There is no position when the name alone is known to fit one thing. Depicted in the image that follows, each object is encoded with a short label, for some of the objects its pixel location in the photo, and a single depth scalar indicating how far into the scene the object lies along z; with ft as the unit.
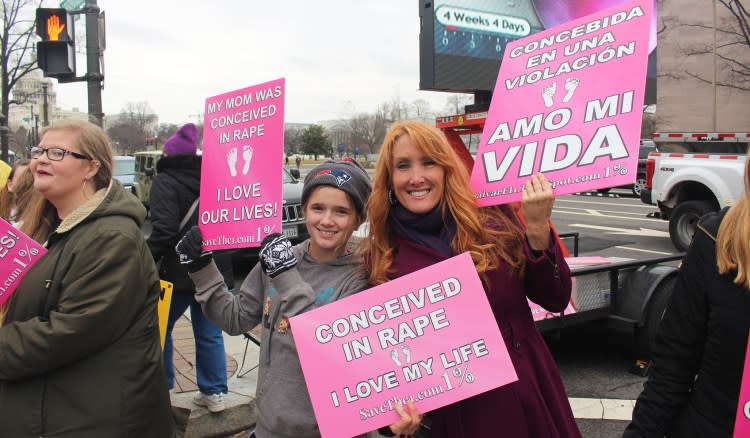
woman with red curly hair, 5.97
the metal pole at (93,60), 21.07
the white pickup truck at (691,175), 31.48
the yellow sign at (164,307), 10.63
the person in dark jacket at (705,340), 5.06
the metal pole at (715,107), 42.09
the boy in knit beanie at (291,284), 6.40
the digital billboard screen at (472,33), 19.44
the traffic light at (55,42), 21.67
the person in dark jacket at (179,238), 12.04
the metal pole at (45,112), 38.70
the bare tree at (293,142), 254.06
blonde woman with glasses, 6.35
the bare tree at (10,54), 77.20
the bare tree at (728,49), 42.93
